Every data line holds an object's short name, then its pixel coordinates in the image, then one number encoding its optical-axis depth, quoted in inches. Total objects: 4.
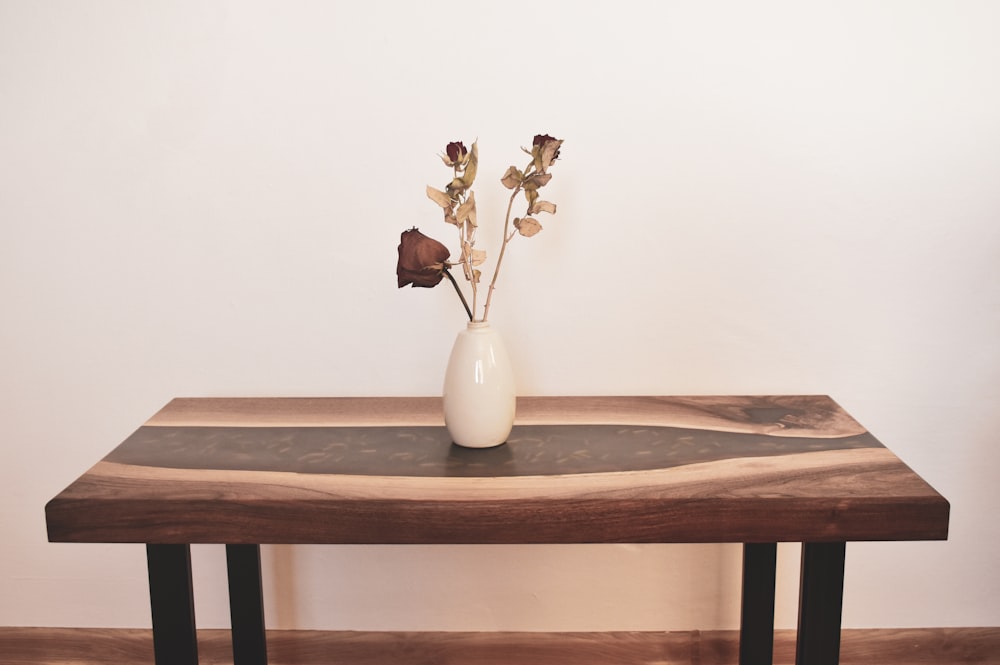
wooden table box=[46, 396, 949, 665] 42.8
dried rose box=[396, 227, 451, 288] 49.2
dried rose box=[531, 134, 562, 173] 50.0
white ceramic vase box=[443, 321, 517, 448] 49.9
